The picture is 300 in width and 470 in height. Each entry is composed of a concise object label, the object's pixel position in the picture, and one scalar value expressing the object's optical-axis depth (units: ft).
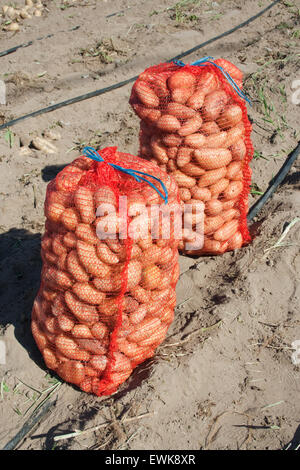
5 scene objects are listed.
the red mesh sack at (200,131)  9.25
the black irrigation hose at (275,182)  12.02
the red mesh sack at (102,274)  7.06
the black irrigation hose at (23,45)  19.24
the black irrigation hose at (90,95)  15.56
